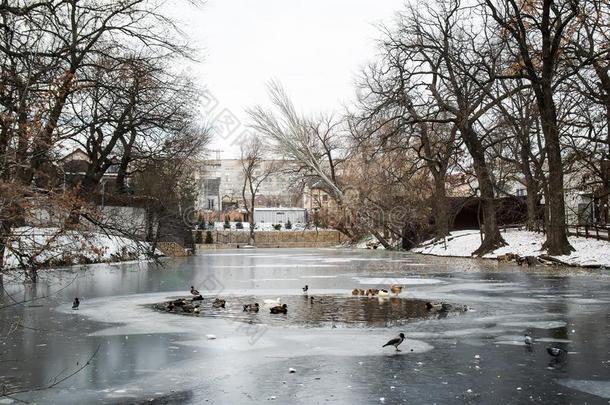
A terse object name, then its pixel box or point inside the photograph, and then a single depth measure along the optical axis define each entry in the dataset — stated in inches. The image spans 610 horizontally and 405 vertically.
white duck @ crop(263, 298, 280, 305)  617.8
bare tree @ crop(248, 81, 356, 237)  2242.9
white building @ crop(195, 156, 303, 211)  4579.2
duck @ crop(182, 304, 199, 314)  599.8
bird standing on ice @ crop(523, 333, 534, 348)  409.4
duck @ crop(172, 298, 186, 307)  625.1
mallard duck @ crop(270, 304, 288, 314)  578.9
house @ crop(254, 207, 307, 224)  4101.9
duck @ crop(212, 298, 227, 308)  624.7
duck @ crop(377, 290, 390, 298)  714.8
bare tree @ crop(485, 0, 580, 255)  1243.8
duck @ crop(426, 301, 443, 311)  603.4
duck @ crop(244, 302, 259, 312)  588.1
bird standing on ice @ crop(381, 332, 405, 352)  393.5
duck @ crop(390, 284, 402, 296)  730.8
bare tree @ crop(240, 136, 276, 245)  3415.4
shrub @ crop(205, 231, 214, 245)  2994.6
